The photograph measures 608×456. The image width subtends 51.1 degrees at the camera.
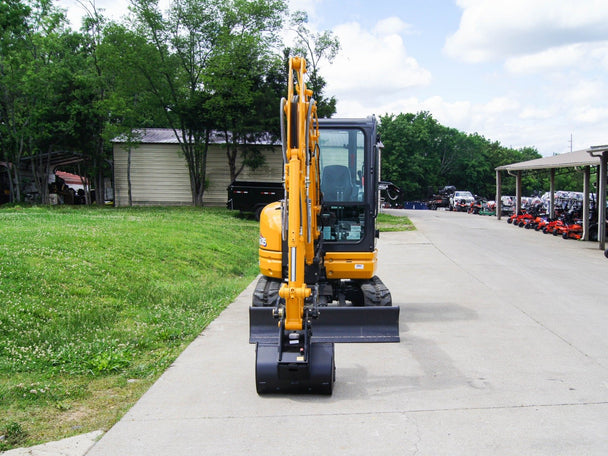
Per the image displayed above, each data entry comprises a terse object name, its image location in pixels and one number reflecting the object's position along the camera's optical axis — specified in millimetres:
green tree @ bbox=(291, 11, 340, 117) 34625
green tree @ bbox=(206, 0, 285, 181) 32562
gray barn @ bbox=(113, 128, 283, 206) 39312
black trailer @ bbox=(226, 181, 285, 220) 28828
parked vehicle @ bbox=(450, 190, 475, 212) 51969
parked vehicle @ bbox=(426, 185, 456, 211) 57462
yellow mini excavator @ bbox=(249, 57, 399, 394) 6113
